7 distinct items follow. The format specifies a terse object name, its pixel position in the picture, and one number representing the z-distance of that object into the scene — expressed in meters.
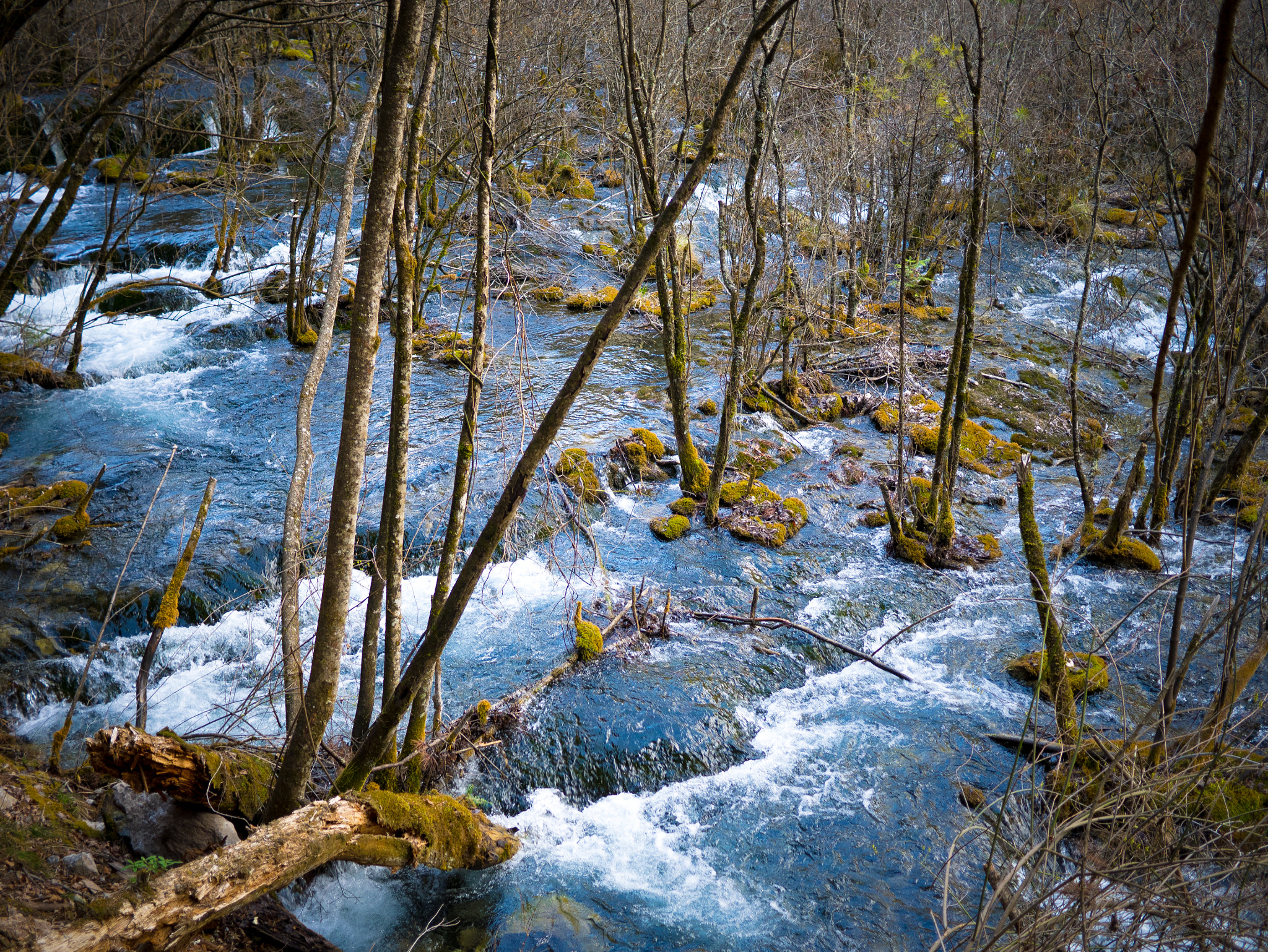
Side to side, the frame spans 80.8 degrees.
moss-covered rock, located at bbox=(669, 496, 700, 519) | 9.84
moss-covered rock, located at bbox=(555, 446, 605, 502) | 8.77
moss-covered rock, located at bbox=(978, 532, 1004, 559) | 9.25
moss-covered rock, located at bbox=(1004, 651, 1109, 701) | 6.66
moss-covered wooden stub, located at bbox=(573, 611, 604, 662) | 7.20
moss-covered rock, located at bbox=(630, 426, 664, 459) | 10.89
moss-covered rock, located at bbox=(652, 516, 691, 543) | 9.32
